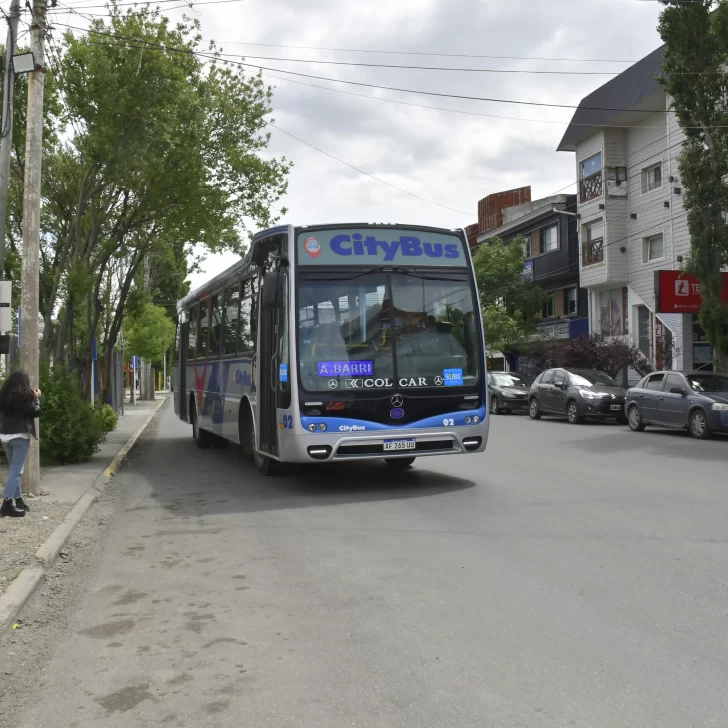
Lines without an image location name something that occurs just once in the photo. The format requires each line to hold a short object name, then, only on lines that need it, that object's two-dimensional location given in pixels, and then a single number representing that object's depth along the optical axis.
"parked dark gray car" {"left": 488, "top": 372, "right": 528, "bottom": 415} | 31.64
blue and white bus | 10.92
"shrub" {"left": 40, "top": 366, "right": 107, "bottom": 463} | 14.48
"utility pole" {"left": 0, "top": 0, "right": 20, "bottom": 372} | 14.30
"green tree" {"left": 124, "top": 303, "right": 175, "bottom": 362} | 41.88
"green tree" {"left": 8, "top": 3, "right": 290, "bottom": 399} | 16.83
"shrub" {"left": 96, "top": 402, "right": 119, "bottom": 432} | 21.09
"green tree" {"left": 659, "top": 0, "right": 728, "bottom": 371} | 21.94
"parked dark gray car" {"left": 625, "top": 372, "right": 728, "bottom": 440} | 18.94
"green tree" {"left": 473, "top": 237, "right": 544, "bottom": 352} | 40.28
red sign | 26.17
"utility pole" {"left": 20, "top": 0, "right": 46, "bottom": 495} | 10.94
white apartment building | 31.78
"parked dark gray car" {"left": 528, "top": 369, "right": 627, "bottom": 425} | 24.11
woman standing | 9.47
